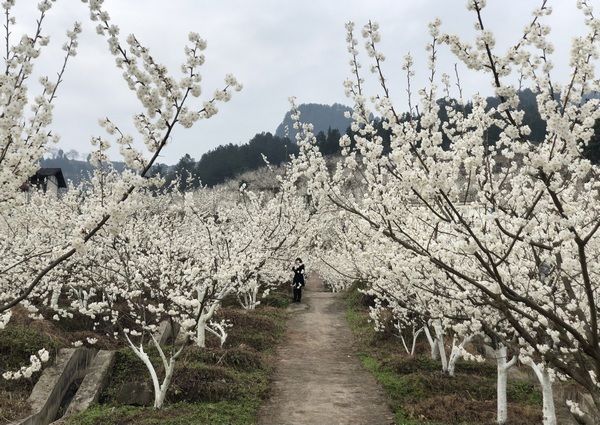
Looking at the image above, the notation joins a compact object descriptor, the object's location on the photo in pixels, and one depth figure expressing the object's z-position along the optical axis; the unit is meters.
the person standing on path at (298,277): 24.90
